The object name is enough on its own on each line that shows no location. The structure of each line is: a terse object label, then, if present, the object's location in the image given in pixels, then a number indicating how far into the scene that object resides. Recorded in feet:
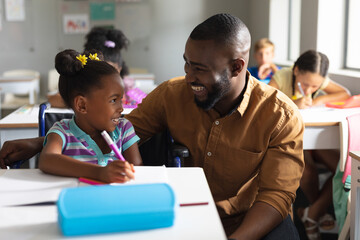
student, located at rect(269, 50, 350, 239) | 8.59
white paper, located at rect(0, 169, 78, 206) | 3.03
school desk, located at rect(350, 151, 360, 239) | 5.83
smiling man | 4.62
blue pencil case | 2.46
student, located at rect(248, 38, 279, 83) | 13.70
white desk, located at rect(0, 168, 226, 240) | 2.51
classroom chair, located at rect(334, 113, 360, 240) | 6.99
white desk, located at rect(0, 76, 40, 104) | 16.22
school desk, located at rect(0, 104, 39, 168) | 7.73
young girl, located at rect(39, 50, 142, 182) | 4.27
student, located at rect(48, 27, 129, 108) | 9.66
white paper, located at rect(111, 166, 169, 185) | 3.27
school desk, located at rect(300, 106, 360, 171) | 7.43
